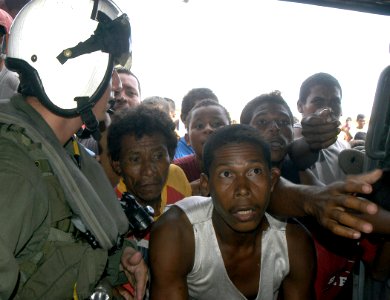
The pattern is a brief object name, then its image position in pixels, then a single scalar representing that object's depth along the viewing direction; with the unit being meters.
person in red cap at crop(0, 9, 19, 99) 2.25
